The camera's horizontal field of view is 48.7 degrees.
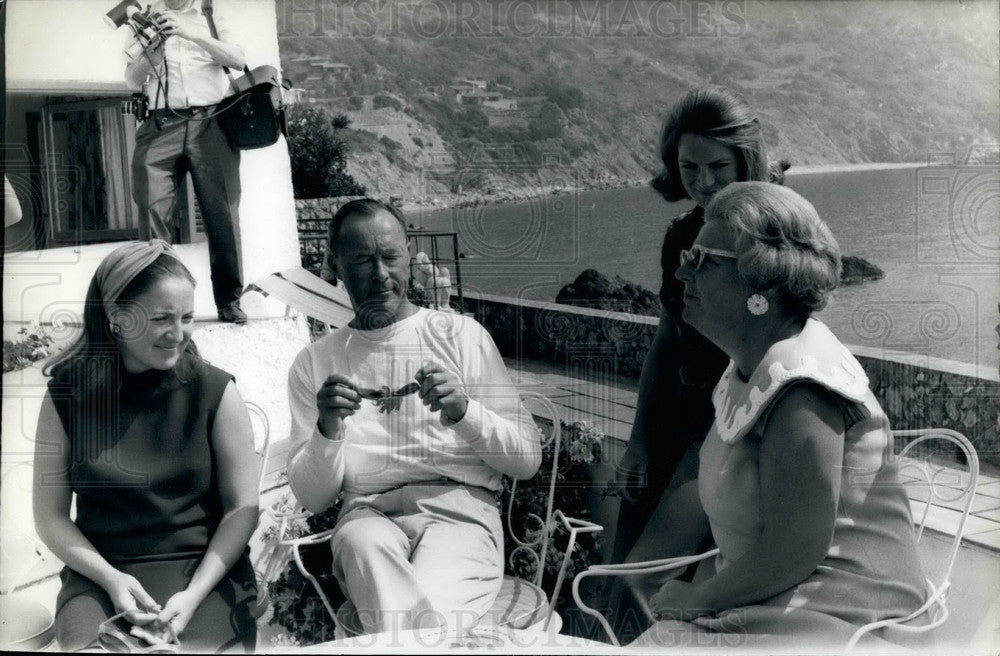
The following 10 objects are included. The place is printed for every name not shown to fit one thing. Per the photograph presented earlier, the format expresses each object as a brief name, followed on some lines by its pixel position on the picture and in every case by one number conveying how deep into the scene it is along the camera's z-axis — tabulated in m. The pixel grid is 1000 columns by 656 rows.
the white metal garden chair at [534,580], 3.88
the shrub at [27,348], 4.12
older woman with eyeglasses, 3.30
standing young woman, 3.93
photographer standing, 4.14
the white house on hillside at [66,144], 4.12
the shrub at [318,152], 4.15
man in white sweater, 3.70
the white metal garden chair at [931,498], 3.74
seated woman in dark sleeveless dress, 3.89
